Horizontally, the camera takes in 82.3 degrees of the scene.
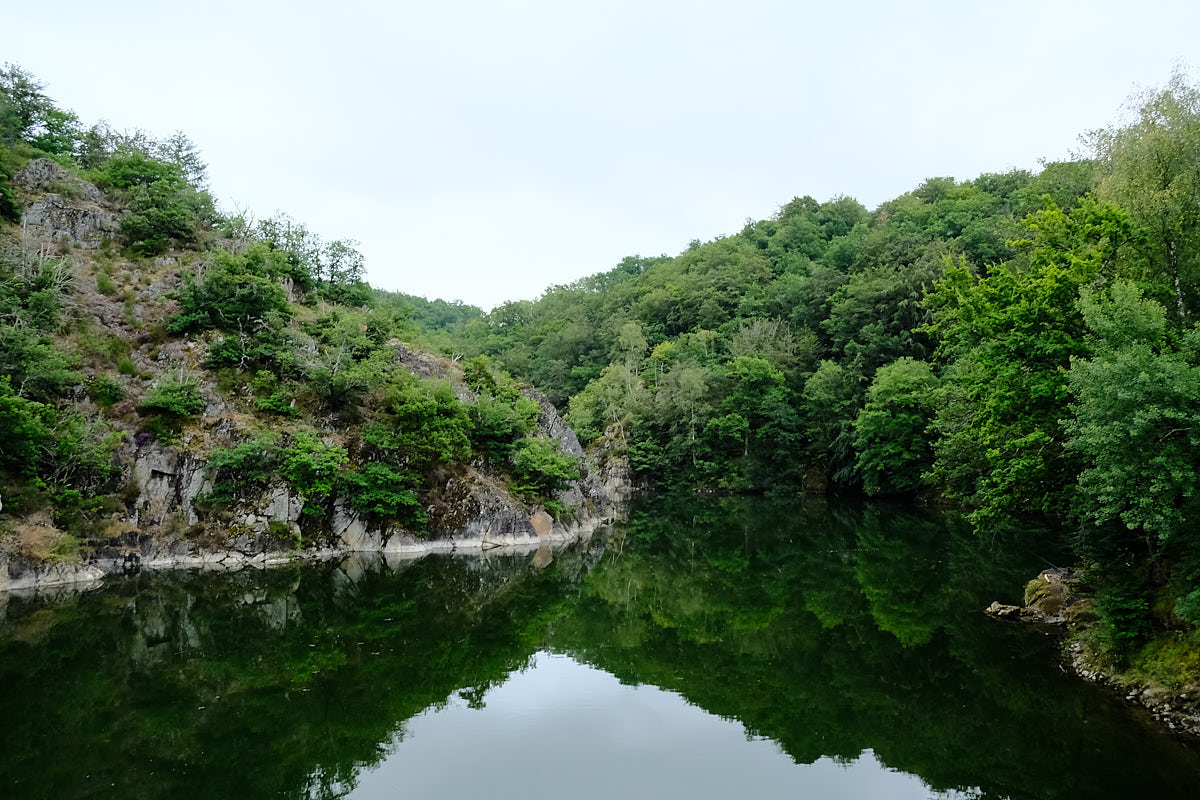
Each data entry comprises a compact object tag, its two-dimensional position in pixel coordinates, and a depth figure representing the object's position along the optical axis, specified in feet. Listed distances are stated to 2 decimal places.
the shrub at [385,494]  89.51
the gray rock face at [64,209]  103.86
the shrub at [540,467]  104.99
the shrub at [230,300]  97.30
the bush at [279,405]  91.61
